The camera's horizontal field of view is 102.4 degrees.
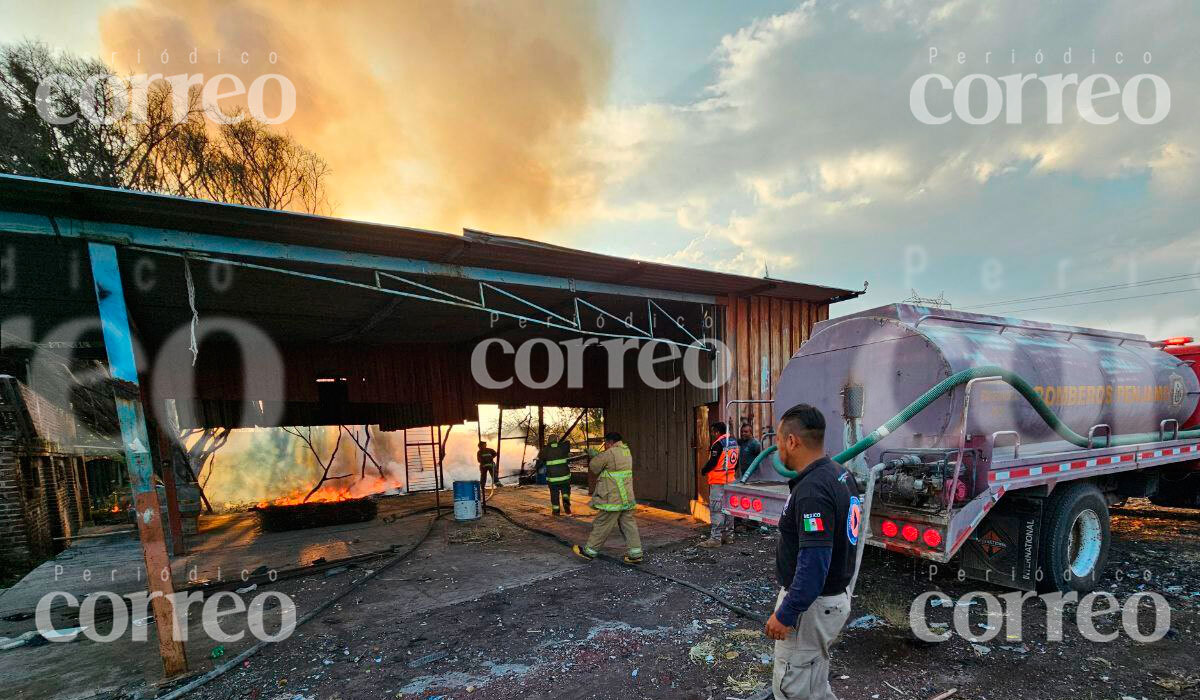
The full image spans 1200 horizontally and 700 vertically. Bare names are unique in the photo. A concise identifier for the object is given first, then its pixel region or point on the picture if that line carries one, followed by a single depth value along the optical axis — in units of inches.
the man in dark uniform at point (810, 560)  94.8
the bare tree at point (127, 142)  415.5
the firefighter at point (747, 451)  292.0
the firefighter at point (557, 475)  410.6
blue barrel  404.5
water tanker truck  156.9
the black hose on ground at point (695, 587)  185.6
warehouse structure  174.7
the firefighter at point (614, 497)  268.5
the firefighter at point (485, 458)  528.7
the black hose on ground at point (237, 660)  152.9
